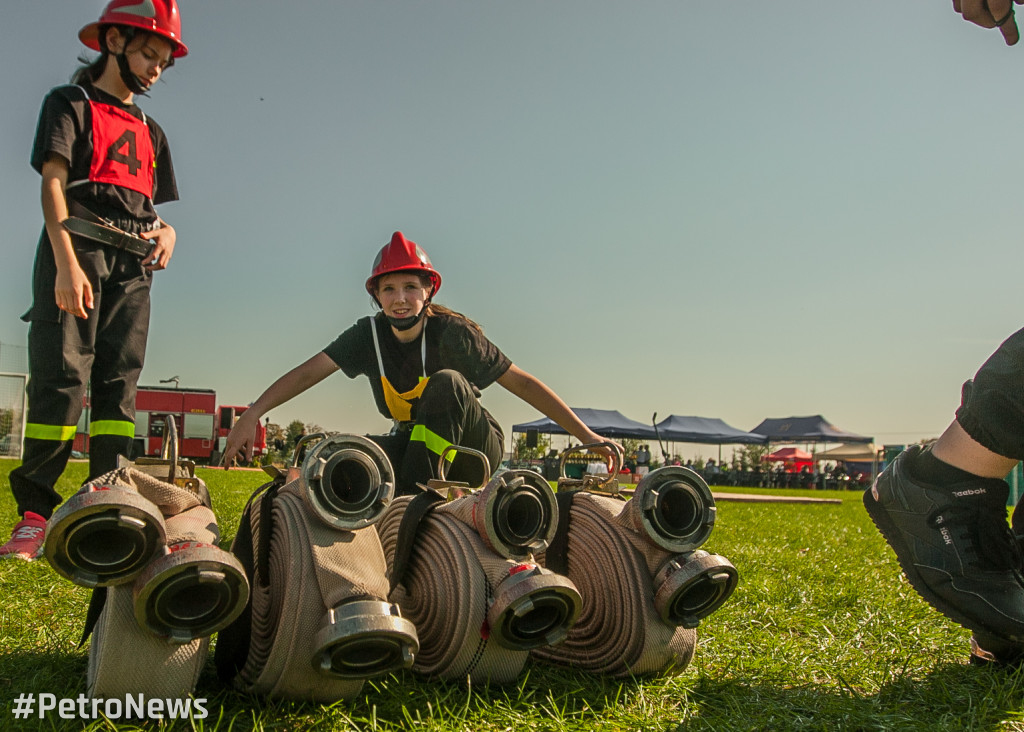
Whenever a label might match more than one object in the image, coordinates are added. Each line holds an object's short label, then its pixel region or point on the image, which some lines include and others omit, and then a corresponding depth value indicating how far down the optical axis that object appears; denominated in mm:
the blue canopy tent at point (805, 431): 41719
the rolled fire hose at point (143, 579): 1185
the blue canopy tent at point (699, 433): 38625
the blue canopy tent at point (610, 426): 36750
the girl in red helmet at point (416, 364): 2967
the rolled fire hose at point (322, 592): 1314
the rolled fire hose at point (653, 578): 1699
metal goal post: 24406
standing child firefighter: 3045
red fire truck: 34469
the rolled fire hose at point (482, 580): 1496
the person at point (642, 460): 28489
